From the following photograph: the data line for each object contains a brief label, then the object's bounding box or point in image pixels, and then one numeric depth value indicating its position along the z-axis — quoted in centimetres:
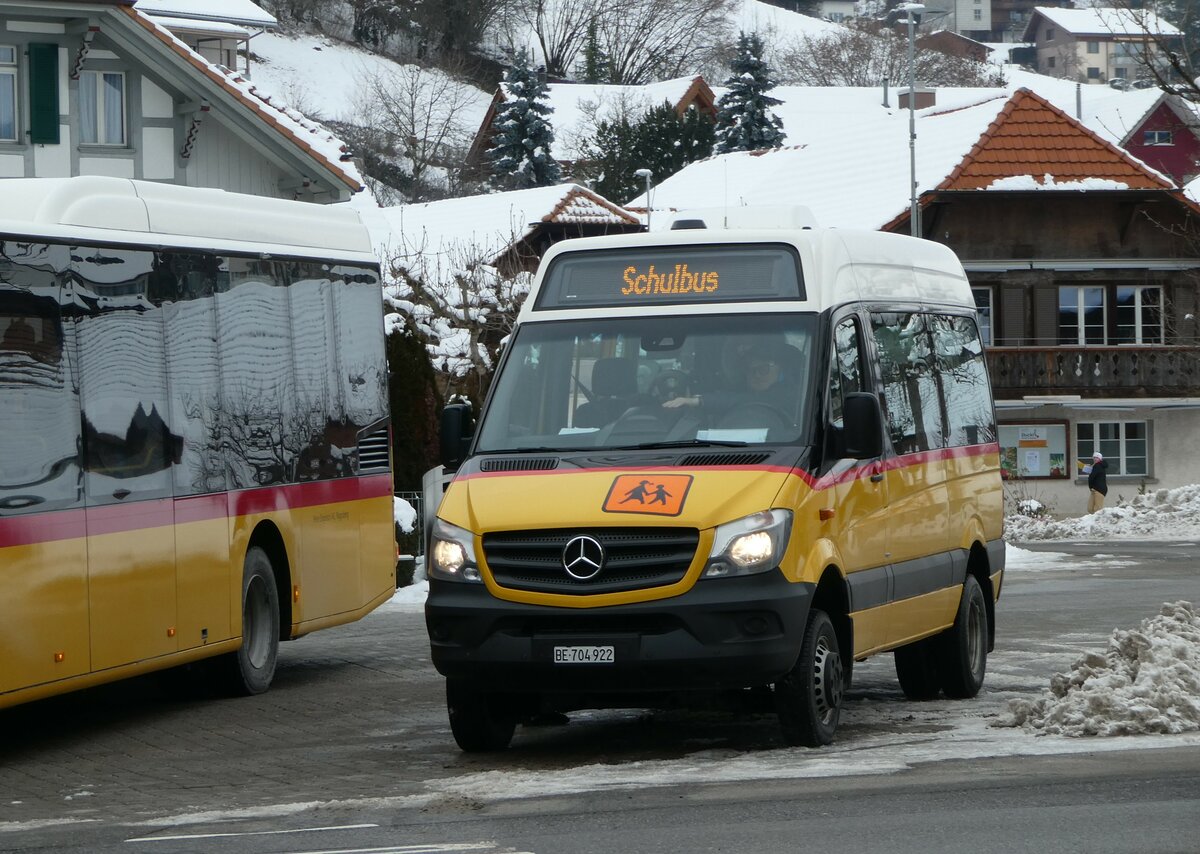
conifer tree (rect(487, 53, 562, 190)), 8681
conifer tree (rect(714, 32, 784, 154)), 8962
